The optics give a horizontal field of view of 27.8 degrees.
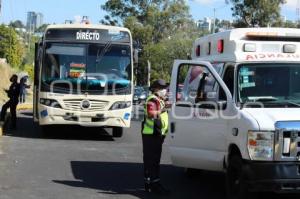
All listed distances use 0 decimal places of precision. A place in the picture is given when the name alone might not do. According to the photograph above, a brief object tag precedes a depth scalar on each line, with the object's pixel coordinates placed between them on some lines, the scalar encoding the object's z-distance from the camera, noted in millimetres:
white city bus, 15133
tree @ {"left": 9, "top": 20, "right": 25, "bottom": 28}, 182525
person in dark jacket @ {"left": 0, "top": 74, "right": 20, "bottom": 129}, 17344
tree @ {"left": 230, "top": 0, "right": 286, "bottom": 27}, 36062
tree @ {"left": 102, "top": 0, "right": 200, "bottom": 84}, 64750
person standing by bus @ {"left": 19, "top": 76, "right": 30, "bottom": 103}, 31156
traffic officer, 8703
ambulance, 7016
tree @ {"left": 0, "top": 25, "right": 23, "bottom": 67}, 56825
